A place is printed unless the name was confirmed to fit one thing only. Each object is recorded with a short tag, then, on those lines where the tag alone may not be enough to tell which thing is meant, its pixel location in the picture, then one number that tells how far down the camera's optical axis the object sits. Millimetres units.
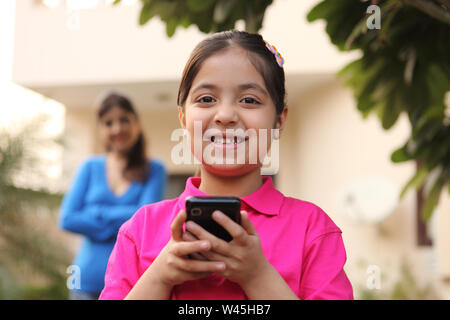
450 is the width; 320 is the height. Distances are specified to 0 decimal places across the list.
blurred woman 1944
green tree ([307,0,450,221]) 1454
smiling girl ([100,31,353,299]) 807
